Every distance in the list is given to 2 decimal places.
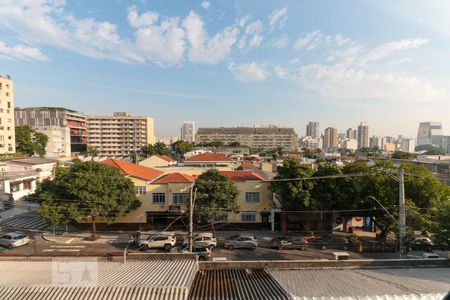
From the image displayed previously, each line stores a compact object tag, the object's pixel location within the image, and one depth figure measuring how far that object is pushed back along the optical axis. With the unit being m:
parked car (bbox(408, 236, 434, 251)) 20.34
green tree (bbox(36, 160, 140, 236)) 24.03
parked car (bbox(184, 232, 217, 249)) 22.40
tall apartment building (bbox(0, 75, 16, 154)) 57.86
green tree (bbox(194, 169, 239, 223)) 25.30
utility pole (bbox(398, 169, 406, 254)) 13.98
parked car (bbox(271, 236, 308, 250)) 23.19
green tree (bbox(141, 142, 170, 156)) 93.94
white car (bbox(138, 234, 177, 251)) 22.73
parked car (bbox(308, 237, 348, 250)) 23.80
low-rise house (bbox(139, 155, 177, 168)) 50.15
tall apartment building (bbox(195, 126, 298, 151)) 180.25
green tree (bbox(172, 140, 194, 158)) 112.00
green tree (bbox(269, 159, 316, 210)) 25.04
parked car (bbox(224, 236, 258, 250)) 23.08
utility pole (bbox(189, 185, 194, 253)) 14.37
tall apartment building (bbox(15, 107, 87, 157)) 81.31
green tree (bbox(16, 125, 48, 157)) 66.56
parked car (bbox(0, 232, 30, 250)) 22.97
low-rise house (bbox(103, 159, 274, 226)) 28.78
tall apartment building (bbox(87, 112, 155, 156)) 112.56
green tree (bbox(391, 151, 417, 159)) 88.03
